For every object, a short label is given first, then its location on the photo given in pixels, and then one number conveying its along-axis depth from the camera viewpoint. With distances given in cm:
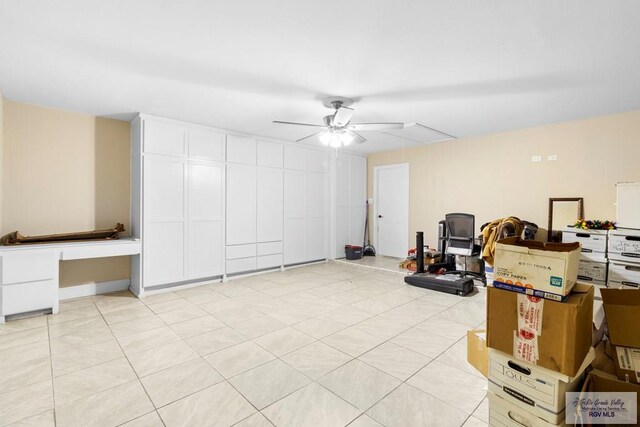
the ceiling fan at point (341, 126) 349
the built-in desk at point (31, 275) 321
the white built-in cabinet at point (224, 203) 423
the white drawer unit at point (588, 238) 382
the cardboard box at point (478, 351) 199
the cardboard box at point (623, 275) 359
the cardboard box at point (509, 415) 132
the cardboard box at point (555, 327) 122
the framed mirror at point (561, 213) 435
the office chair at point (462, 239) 463
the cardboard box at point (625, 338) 135
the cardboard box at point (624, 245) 356
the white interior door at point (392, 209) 666
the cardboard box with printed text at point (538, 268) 127
